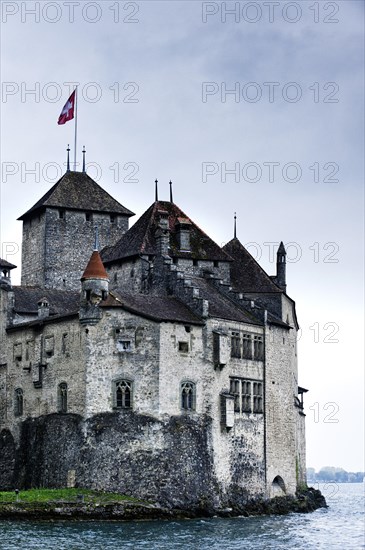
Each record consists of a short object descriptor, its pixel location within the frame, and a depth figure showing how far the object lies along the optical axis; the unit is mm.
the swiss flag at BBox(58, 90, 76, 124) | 113312
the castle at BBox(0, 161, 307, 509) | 91562
